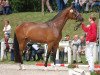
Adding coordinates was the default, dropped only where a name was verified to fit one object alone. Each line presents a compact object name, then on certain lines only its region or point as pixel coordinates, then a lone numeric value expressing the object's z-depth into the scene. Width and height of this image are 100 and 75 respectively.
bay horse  21.77
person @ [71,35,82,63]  24.09
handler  19.20
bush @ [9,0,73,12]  40.56
